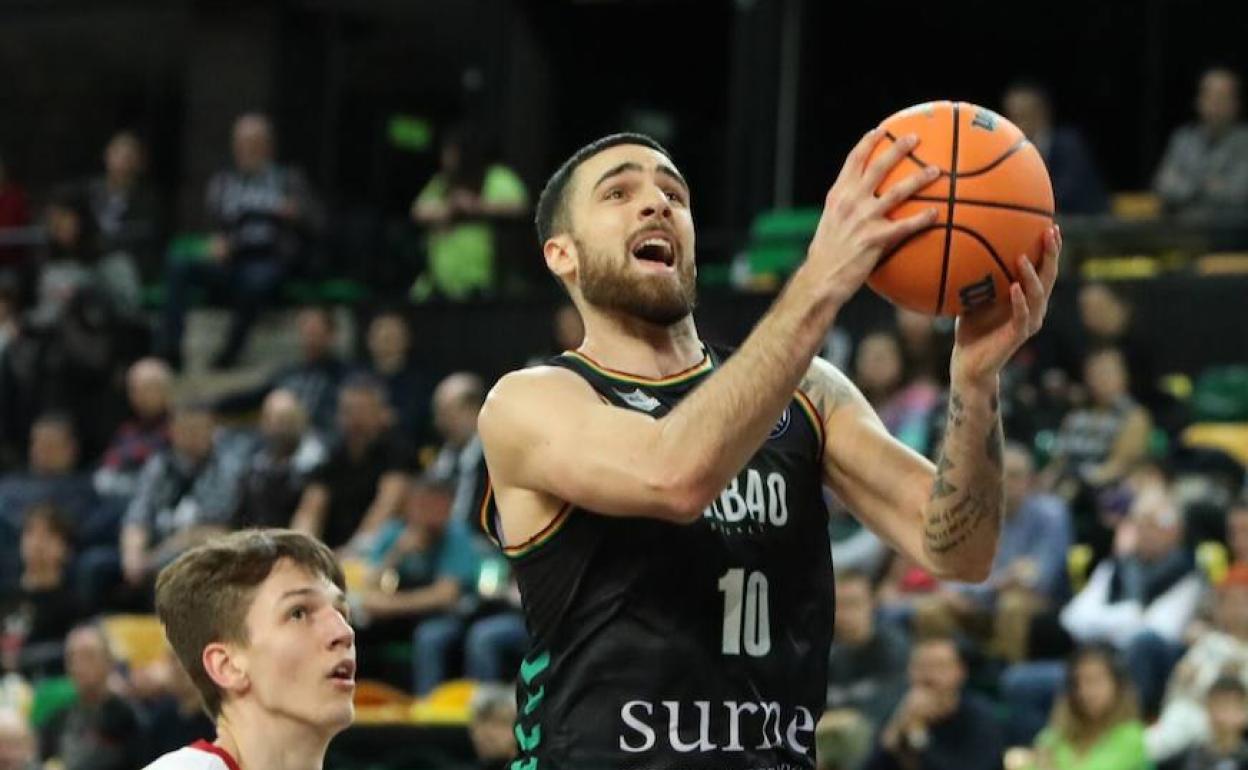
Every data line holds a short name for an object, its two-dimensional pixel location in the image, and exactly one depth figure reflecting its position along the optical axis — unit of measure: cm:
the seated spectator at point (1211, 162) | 1432
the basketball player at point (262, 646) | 500
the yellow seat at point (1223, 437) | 1289
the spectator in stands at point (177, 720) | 1161
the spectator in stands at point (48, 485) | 1563
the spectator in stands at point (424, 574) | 1235
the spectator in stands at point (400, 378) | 1536
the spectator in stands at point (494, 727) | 1003
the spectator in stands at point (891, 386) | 1241
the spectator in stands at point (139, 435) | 1558
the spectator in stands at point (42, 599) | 1399
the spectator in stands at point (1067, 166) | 1432
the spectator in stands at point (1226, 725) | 923
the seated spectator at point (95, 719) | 1203
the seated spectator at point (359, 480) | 1359
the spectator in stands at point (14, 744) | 1104
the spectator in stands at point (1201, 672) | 955
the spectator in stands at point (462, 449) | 1301
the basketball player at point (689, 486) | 446
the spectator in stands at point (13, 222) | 1894
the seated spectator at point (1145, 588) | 1059
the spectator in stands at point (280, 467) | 1395
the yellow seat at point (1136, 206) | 1500
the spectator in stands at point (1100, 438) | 1195
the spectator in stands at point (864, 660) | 1022
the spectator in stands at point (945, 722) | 960
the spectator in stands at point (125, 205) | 1802
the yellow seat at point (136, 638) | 1358
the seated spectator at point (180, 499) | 1423
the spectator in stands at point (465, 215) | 1627
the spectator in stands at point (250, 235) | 1716
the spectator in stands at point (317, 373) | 1575
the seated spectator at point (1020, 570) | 1081
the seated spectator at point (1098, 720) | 948
